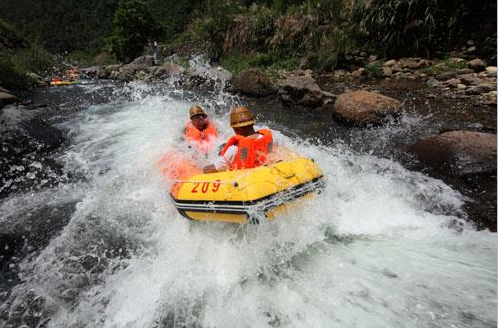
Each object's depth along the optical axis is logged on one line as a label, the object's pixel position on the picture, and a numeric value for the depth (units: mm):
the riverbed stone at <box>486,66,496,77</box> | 8164
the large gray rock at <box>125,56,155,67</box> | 23964
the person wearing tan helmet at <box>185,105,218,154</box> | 5742
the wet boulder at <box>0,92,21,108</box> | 12297
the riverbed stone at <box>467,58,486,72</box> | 8706
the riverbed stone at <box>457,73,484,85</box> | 8095
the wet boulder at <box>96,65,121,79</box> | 26766
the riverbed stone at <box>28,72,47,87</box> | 19972
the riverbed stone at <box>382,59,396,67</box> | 10859
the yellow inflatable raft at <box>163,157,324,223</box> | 3680
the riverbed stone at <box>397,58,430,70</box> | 10211
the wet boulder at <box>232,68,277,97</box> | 11297
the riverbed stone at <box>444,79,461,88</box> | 8438
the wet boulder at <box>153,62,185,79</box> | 17781
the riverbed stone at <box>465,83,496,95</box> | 7594
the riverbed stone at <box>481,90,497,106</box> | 7085
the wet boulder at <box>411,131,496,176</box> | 5023
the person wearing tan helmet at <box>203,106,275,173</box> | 4250
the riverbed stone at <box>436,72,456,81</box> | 8930
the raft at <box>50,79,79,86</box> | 21062
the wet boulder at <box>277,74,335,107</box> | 9305
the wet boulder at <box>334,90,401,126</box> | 7359
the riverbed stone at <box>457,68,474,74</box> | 8766
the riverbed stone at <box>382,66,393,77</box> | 10488
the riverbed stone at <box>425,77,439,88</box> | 8883
